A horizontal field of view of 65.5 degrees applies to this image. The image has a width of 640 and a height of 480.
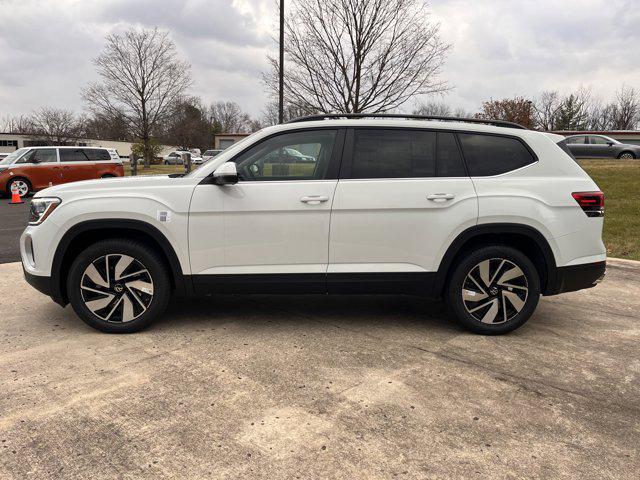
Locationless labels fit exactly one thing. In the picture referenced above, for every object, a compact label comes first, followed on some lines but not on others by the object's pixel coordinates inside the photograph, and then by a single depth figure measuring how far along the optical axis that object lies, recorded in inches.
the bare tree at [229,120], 3673.7
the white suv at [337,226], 155.3
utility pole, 535.1
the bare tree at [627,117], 2340.1
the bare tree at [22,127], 2356.8
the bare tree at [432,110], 1931.8
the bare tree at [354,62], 601.3
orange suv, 650.2
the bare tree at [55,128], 2103.8
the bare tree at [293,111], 669.3
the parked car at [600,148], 965.8
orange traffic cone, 593.9
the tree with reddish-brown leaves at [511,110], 2001.7
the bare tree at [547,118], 2308.1
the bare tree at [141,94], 1390.3
